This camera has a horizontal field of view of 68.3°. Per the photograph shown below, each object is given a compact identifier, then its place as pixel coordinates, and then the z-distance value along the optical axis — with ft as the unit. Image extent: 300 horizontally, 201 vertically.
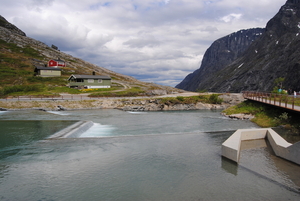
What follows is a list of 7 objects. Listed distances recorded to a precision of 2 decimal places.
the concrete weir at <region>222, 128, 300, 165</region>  53.39
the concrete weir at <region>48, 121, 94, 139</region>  82.07
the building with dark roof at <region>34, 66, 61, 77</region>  363.56
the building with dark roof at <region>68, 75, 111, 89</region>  297.74
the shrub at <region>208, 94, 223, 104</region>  216.95
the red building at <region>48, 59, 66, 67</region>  436.19
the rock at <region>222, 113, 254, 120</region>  129.34
